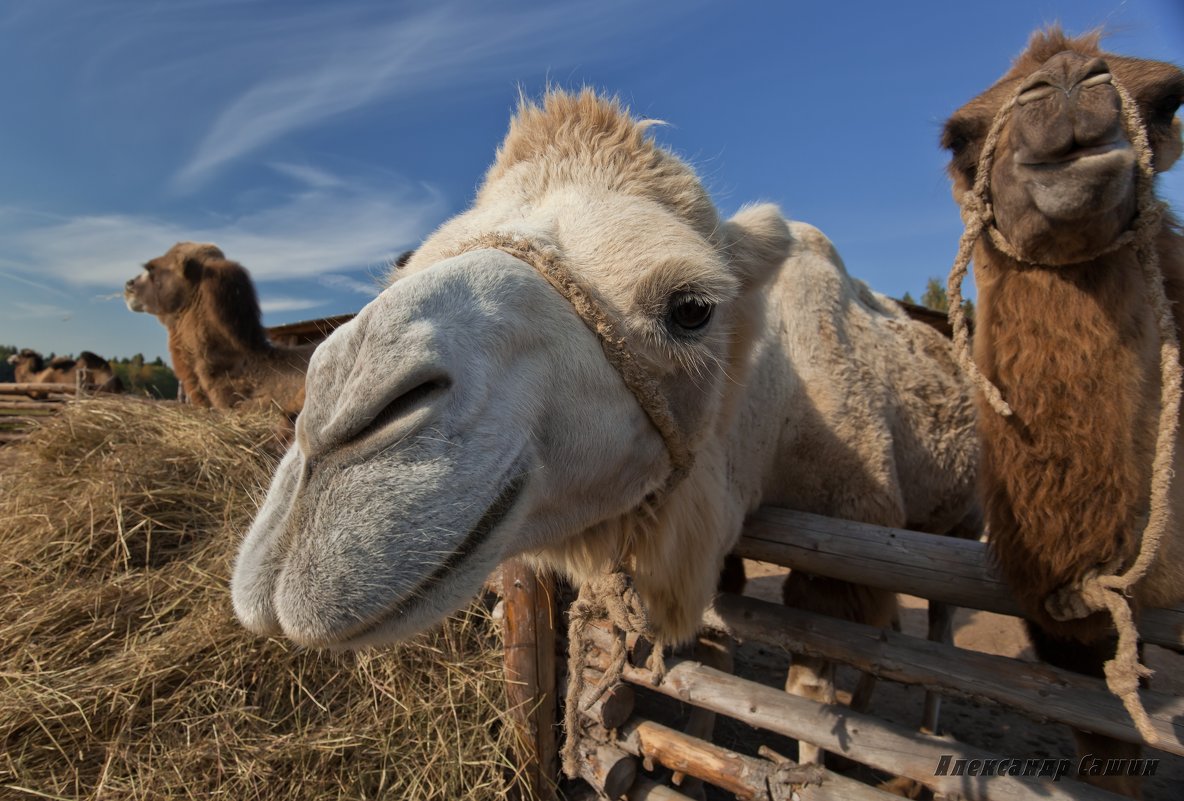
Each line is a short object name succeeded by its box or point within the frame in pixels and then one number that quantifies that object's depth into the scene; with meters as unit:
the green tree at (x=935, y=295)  23.22
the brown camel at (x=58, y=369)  14.43
